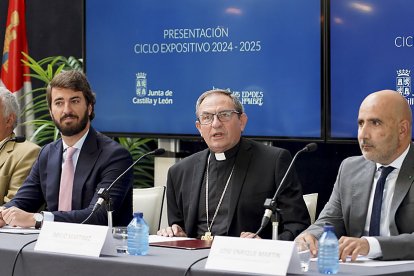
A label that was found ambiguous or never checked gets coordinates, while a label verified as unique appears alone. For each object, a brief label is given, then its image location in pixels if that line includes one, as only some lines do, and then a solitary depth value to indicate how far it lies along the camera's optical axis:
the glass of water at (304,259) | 3.27
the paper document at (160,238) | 4.20
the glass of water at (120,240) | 3.80
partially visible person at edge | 5.52
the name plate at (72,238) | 3.68
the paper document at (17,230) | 4.44
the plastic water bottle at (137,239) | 3.71
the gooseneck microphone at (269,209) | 3.59
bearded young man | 5.03
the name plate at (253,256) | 3.13
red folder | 3.88
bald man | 3.98
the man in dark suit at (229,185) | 4.55
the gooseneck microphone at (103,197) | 4.12
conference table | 3.29
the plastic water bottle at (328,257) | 3.17
